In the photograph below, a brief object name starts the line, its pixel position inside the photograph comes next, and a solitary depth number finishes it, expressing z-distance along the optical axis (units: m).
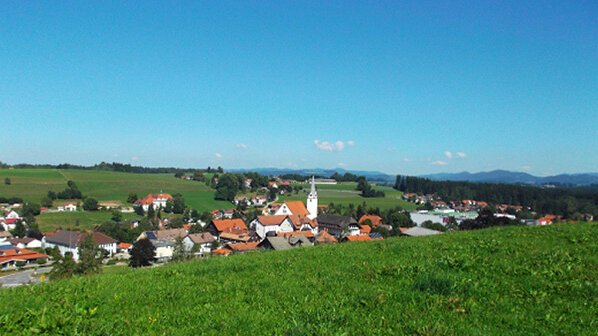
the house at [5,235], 74.03
